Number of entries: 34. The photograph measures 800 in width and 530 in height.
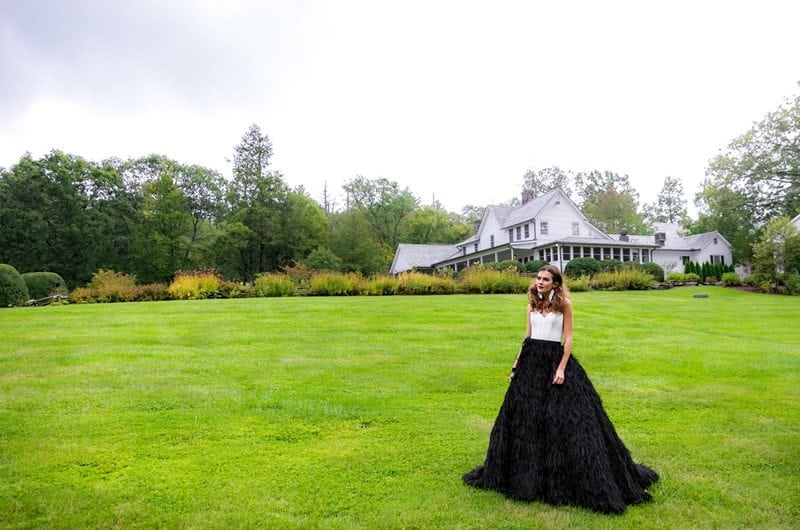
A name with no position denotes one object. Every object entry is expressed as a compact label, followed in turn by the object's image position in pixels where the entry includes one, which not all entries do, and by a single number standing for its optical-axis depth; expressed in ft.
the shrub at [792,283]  79.26
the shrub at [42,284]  69.31
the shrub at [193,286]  59.72
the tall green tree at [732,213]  122.62
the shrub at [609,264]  103.52
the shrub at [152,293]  59.62
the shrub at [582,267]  101.76
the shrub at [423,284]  66.64
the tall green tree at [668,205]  241.96
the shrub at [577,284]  76.54
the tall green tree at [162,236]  134.92
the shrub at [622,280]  81.82
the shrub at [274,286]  63.36
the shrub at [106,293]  58.23
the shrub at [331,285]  63.36
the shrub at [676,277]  108.47
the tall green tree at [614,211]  194.00
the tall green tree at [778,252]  82.94
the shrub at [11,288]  55.11
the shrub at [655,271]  102.77
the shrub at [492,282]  69.67
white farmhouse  122.52
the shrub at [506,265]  104.19
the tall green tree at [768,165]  117.08
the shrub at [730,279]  95.25
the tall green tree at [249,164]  153.17
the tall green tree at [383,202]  204.13
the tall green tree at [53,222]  126.00
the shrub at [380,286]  65.46
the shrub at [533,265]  106.20
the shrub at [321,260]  125.18
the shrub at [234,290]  62.23
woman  12.23
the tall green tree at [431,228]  194.49
